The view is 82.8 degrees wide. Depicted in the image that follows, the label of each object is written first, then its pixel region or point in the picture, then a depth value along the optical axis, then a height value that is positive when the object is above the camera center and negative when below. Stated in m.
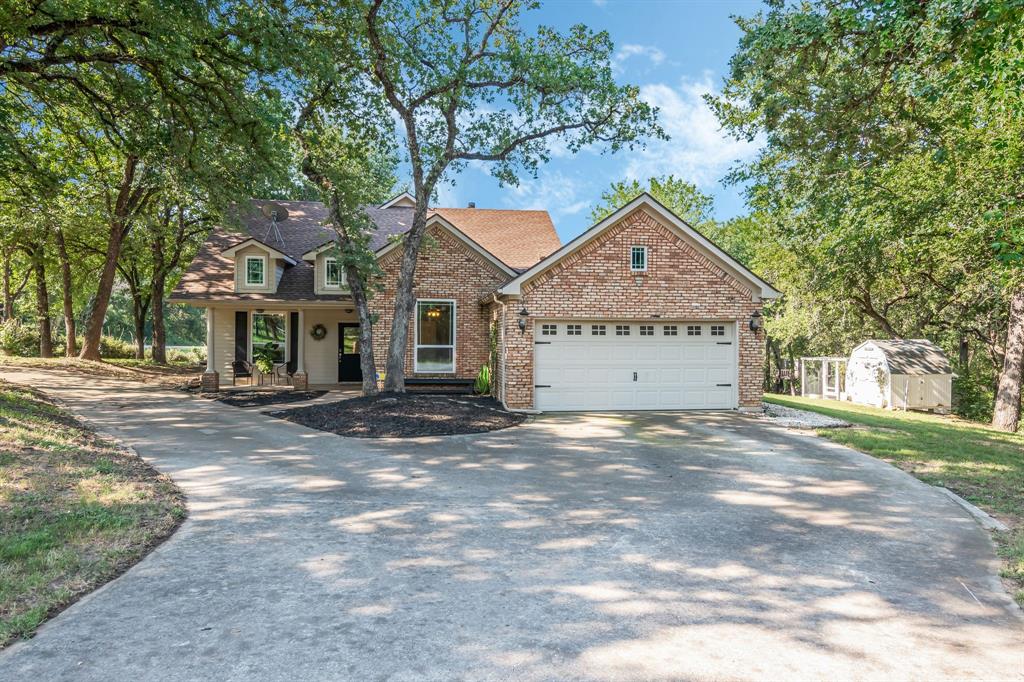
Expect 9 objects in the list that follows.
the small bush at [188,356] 31.83 -0.96
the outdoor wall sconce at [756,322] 14.06 +0.45
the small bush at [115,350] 29.71 -0.52
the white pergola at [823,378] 27.70 -1.94
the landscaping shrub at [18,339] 26.69 +0.04
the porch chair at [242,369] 19.00 -0.95
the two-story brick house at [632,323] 13.80 +0.43
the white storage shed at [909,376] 22.98 -1.40
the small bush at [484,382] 16.28 -1.17
